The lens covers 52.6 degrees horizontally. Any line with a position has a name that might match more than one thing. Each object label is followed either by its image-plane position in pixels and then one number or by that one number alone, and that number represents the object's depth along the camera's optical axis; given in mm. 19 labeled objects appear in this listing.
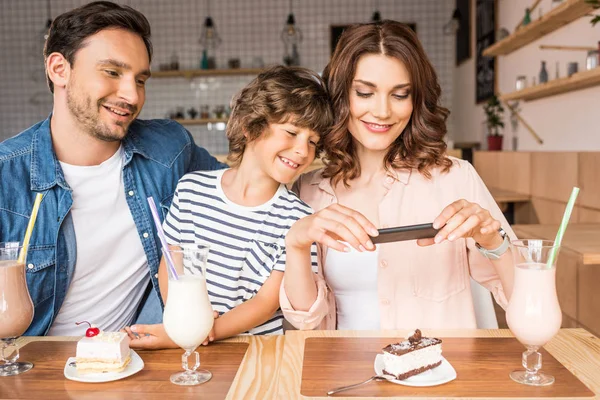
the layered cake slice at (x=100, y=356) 1264
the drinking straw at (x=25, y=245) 1337
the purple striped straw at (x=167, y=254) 1247
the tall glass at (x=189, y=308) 1226
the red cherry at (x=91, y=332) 1299
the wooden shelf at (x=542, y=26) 3639
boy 1750
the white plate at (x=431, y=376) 1183
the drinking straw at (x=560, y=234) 1185
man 1900
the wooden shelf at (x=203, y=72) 7969
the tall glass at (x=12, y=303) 1303
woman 1838
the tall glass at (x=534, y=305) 1195
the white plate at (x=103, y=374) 1233
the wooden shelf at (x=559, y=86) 3476
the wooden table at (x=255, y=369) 1174
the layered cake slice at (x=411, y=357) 1204
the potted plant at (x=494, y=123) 5414
